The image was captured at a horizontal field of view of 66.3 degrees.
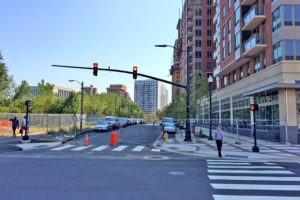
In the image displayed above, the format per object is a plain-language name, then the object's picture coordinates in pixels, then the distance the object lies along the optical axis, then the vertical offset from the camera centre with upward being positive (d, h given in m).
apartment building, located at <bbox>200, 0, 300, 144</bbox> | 19.56 +5.37
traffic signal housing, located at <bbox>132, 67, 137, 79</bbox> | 18.78 +3.32
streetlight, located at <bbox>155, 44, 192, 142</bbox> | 19.84 -0.75
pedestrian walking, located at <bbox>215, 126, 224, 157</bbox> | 12.73 -1.25
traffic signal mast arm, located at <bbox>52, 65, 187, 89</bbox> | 19.25 +3.68
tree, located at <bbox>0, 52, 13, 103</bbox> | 38.50 +5.26
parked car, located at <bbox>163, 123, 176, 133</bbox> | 30.74 -1.87
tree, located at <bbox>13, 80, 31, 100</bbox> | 46.55 +4.57
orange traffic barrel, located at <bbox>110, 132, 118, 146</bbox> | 17.73 -2.04
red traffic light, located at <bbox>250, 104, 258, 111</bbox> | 14.98 +0.51
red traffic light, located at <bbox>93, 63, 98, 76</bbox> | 19.25 +3.71
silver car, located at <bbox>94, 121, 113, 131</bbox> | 31.63 -1.75
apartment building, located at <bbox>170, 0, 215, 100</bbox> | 61.66 +21.14
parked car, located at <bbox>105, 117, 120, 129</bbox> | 37.34 -1.36
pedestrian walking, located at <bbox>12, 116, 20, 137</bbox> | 22.27 -1.11
